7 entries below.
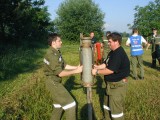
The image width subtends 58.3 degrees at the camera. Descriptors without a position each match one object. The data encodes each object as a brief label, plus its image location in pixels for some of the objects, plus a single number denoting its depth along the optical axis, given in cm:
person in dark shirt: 281
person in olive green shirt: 278
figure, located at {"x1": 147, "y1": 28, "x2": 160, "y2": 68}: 688
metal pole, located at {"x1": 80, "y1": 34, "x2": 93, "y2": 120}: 232
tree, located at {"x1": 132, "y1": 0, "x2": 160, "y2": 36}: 3653
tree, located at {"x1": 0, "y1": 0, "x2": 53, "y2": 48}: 1328
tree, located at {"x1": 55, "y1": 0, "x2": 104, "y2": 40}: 2833
